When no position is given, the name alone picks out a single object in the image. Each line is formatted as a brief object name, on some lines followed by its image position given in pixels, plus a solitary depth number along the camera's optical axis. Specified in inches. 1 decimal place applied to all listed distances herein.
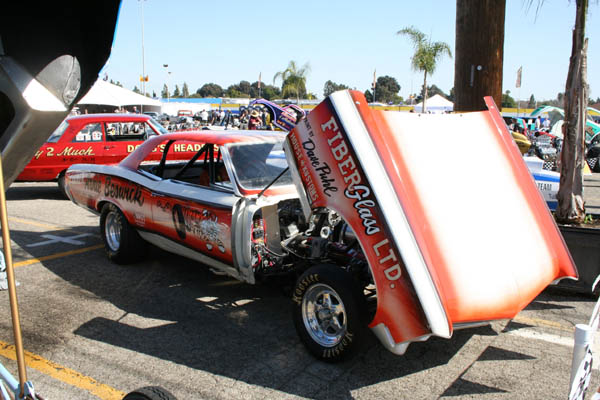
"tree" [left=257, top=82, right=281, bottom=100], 4382.1
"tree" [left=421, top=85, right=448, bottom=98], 3752.5
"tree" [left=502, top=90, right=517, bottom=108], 3691.4
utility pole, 232.7
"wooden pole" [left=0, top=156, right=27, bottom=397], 66.1
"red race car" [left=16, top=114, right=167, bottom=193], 390.3
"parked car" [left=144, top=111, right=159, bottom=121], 1730.3
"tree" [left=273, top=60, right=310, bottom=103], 1566.2
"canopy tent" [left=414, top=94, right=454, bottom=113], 1450.8
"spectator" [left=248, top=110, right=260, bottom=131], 672.4
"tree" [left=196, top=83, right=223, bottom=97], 5893.7
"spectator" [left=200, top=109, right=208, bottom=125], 1648.4
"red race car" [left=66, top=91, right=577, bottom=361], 117.1
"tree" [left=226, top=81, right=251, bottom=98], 5969.5
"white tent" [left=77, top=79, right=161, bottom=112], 1166.0
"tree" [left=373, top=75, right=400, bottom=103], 3558.1
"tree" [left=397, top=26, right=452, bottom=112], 946.7
